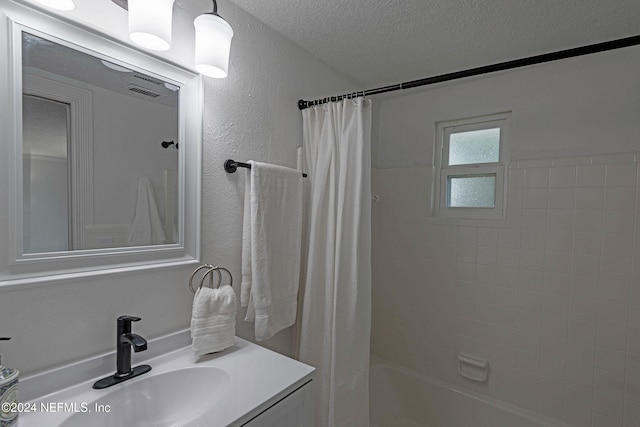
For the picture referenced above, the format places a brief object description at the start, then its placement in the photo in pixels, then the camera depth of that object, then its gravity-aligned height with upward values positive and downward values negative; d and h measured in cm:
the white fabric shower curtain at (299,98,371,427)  145 -32
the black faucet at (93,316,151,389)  89 -46
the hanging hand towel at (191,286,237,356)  102 -42
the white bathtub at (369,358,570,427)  177 -128
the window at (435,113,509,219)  191 +28
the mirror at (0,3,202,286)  78 +15
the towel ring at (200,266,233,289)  114 -30
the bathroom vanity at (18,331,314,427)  77 -55
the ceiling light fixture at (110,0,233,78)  83 +52
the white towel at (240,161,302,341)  129 -20
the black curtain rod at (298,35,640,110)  97 +54
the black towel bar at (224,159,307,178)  127 +16
